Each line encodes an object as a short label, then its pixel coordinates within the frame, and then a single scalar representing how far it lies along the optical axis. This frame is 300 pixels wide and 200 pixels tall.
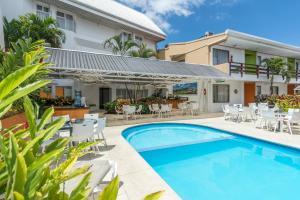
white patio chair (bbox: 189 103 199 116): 11.17
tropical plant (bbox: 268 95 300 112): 8.50
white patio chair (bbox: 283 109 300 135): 6.64
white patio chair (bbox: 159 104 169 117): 10.52
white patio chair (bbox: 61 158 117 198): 1.75
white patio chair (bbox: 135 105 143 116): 10.47
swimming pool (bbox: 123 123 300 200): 3.59
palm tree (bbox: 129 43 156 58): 13.86
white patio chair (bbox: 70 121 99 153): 4.23
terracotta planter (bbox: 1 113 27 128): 3.82
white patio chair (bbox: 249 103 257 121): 9.48
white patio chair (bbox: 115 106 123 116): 11.30
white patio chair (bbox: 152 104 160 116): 10.83
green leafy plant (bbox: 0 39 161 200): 0.59
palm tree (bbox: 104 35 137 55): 13.06
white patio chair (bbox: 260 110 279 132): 6.89
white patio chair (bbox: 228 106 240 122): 9.25
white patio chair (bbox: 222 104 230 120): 9.69
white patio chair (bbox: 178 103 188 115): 11.30
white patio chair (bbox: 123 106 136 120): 9.65
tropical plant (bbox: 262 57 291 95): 14.69
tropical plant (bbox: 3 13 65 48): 8.90
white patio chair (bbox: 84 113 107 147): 4.87
